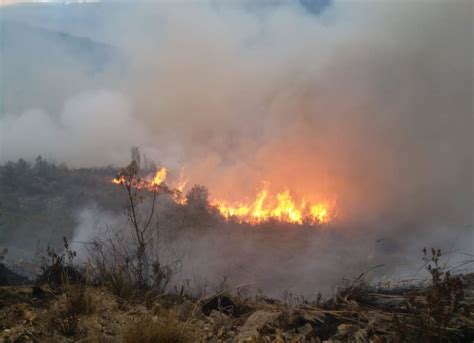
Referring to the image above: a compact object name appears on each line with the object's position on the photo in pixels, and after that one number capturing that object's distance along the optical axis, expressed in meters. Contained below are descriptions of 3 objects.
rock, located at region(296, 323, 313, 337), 3.77
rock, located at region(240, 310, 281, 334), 3.89
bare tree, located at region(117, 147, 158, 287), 5.73
